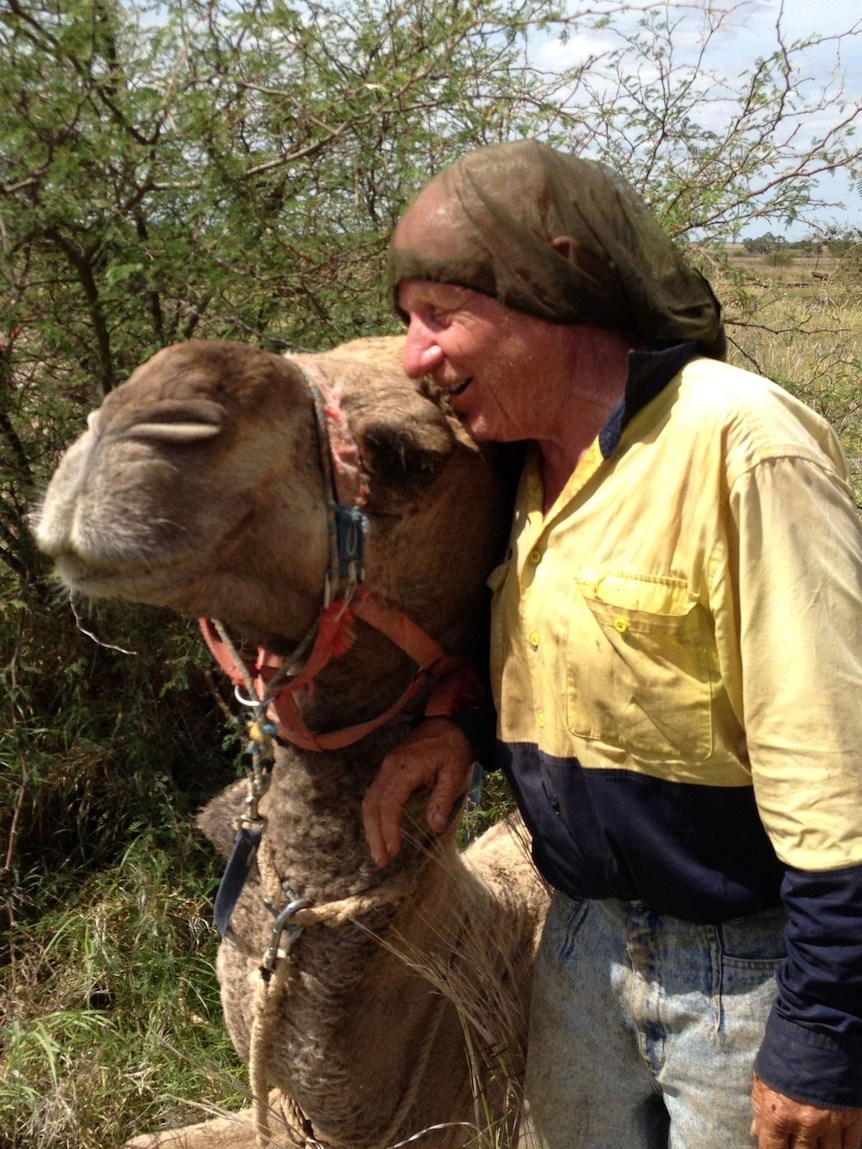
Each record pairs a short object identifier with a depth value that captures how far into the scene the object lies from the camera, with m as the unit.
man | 1.55
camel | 1.56
